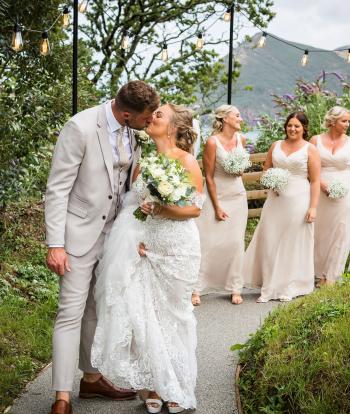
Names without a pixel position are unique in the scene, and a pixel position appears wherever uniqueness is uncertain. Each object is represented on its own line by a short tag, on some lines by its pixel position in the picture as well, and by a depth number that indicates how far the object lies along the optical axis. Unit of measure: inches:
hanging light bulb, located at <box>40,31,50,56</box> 319.3
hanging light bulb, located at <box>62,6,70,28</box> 354.0
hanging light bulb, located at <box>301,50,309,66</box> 471.3
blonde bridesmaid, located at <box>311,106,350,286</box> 341.1
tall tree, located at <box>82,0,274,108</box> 575.2
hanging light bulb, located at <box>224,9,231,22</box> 456.9
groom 177.3
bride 180.7
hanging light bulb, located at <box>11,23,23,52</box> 297.7
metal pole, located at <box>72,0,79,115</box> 339.6
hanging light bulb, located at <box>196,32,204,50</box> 439.2
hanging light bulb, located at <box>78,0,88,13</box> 429.6
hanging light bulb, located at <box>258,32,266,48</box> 458.6
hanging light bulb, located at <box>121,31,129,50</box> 463.9
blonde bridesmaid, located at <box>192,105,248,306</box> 308.7
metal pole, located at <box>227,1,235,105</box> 470.3
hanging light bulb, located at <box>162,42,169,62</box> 421.6
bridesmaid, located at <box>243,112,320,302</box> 318.0
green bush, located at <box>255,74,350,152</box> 515.5
